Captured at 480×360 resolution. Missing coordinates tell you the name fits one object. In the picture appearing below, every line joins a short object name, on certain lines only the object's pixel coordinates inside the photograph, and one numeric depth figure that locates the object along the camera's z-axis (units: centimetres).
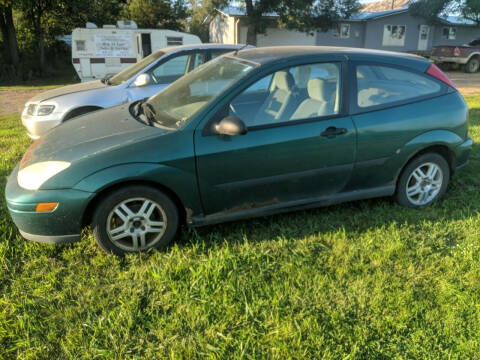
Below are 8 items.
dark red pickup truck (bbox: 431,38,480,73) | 2156
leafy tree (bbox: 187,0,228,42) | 4012
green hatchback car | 297
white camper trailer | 1498
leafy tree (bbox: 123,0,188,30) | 2581
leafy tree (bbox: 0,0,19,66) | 1778
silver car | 572
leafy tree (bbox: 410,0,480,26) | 2698
